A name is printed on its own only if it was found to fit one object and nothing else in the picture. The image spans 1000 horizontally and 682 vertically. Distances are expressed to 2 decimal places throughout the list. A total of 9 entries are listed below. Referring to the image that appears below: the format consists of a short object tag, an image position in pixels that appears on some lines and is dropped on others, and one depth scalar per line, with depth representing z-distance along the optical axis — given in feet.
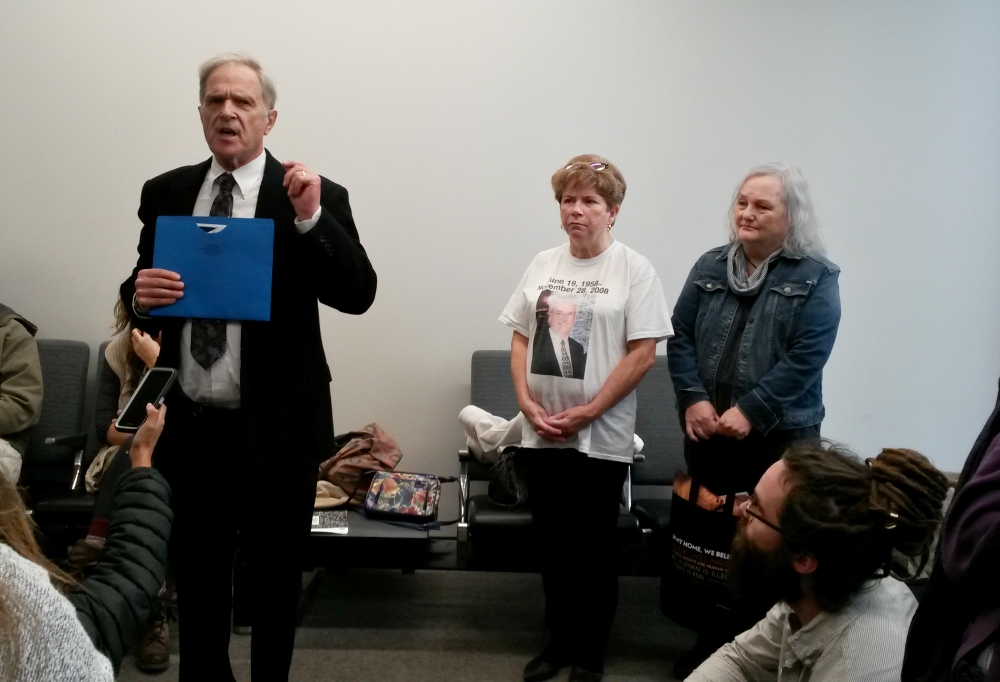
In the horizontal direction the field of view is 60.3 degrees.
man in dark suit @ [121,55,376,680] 6.18
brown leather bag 10.97
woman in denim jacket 8.13
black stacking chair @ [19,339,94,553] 11.26
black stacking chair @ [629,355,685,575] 11.78
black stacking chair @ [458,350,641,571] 9.86
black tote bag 8.15
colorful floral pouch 10.37
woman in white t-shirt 8.75
